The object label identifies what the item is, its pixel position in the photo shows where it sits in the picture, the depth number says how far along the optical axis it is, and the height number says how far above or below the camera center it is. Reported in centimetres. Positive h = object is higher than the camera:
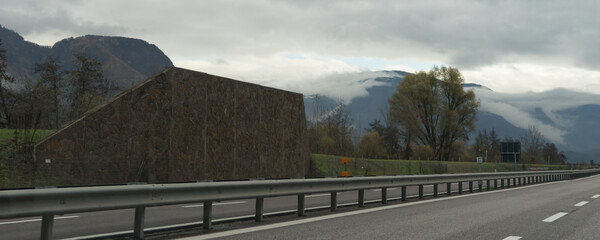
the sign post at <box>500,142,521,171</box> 4769 +180
